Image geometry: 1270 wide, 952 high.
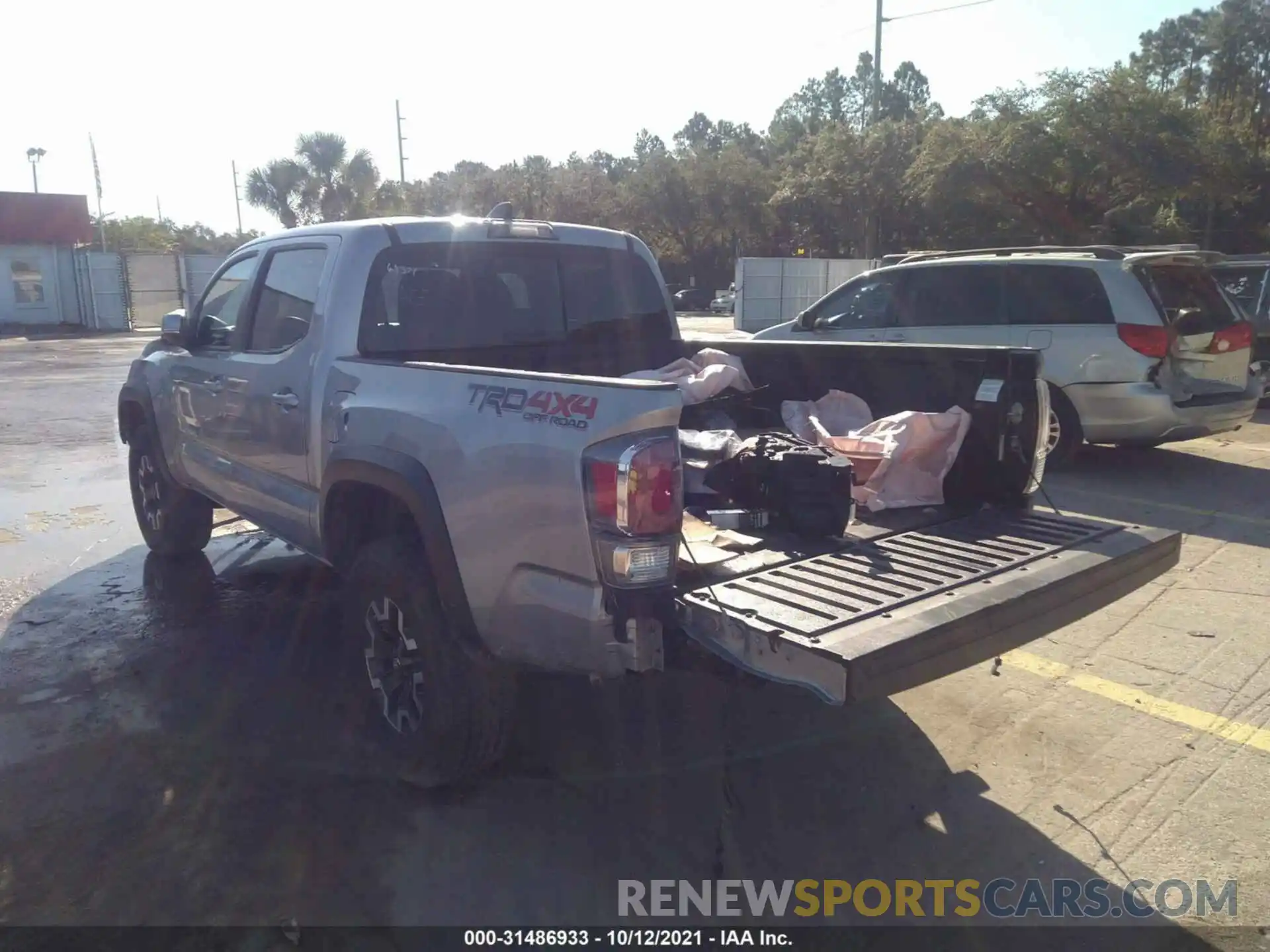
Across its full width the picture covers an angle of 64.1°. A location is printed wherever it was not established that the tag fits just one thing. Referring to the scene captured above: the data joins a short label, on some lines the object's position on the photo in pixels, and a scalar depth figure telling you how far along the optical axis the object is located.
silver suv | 8.17
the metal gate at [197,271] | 37.38
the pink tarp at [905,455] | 4.00
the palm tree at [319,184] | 47.41
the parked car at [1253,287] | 12.12
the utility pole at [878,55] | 28.34
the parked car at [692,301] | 48.44
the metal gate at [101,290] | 37.00
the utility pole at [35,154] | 60.00
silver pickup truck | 2.90
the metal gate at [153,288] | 39.75
